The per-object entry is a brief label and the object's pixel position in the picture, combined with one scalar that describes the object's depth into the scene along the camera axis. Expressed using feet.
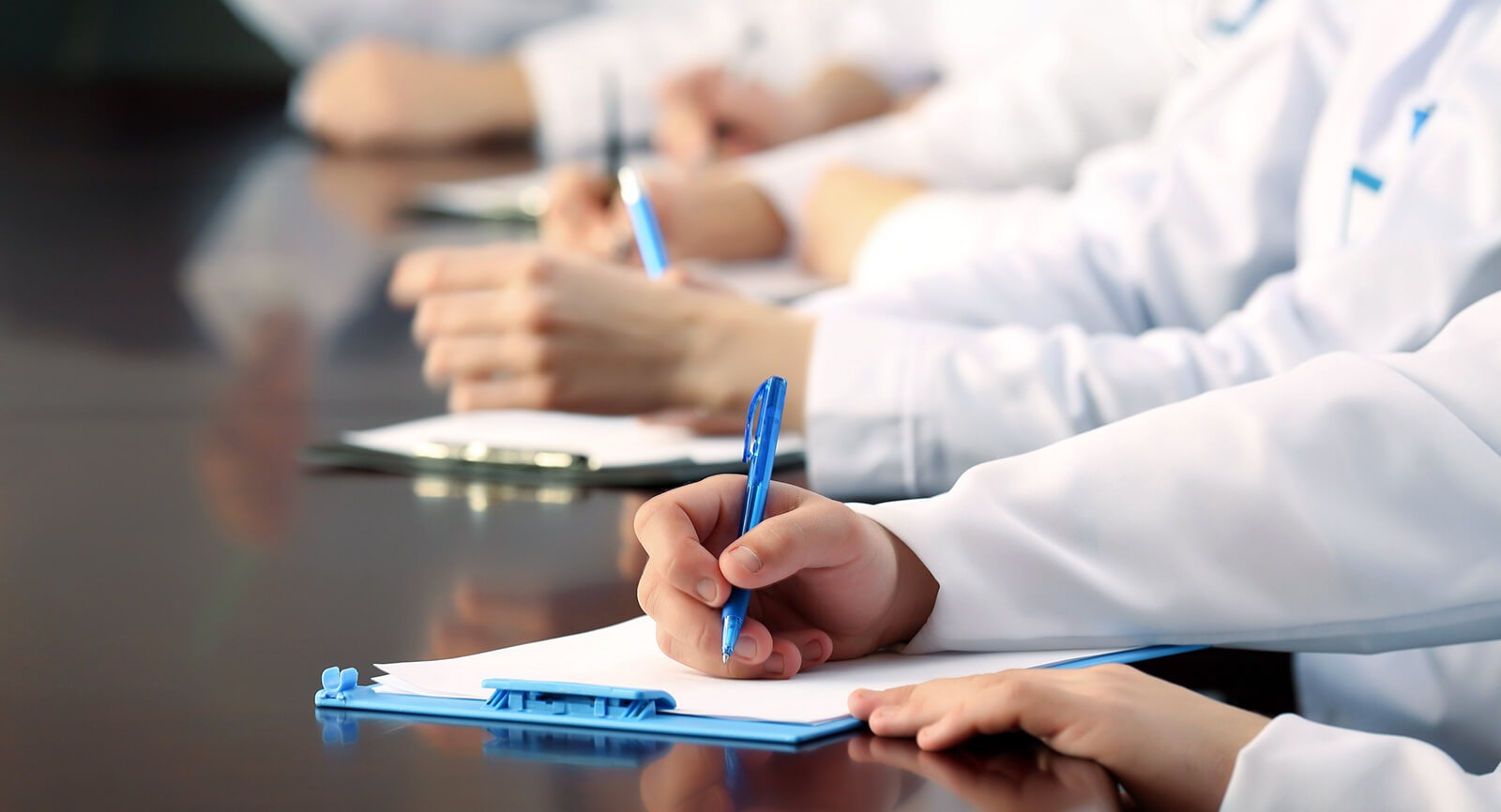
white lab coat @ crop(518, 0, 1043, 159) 17.28
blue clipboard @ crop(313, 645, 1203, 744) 5.03
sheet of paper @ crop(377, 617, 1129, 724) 5.14
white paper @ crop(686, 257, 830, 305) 10.05
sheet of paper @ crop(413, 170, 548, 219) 13.21
